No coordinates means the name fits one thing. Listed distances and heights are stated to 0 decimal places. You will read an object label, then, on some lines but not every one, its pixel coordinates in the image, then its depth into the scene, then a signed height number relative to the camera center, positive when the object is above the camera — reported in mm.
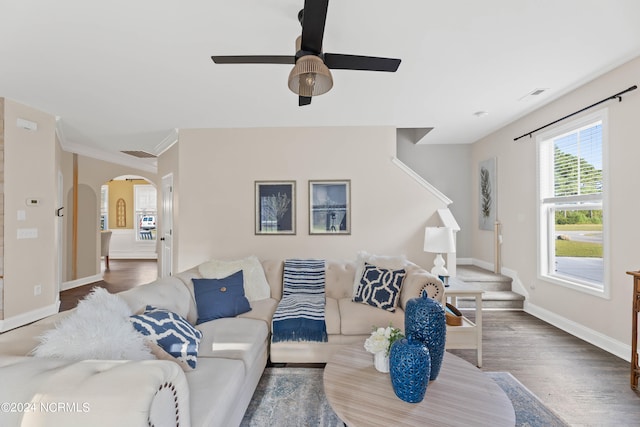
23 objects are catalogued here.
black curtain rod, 2541 +1073
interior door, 4852 -251
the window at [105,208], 9305 +193
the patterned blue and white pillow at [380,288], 2676 -699
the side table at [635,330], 2115 -850
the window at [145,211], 9430 +98
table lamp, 2947 -304
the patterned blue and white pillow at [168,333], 1570 -672
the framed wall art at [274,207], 4340 +105
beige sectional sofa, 843 -620
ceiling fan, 1587 +963
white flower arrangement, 1607 -698
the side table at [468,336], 2494 -1049
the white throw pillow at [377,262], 2975 -509
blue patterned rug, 1847 -1310
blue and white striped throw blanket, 2422 -846
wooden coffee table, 1259 -888
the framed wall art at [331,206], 4301 +118
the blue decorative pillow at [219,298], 2445 -735
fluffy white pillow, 1136 -514
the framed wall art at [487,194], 4727 +336
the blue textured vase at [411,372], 1349 -737
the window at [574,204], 2955 +112
